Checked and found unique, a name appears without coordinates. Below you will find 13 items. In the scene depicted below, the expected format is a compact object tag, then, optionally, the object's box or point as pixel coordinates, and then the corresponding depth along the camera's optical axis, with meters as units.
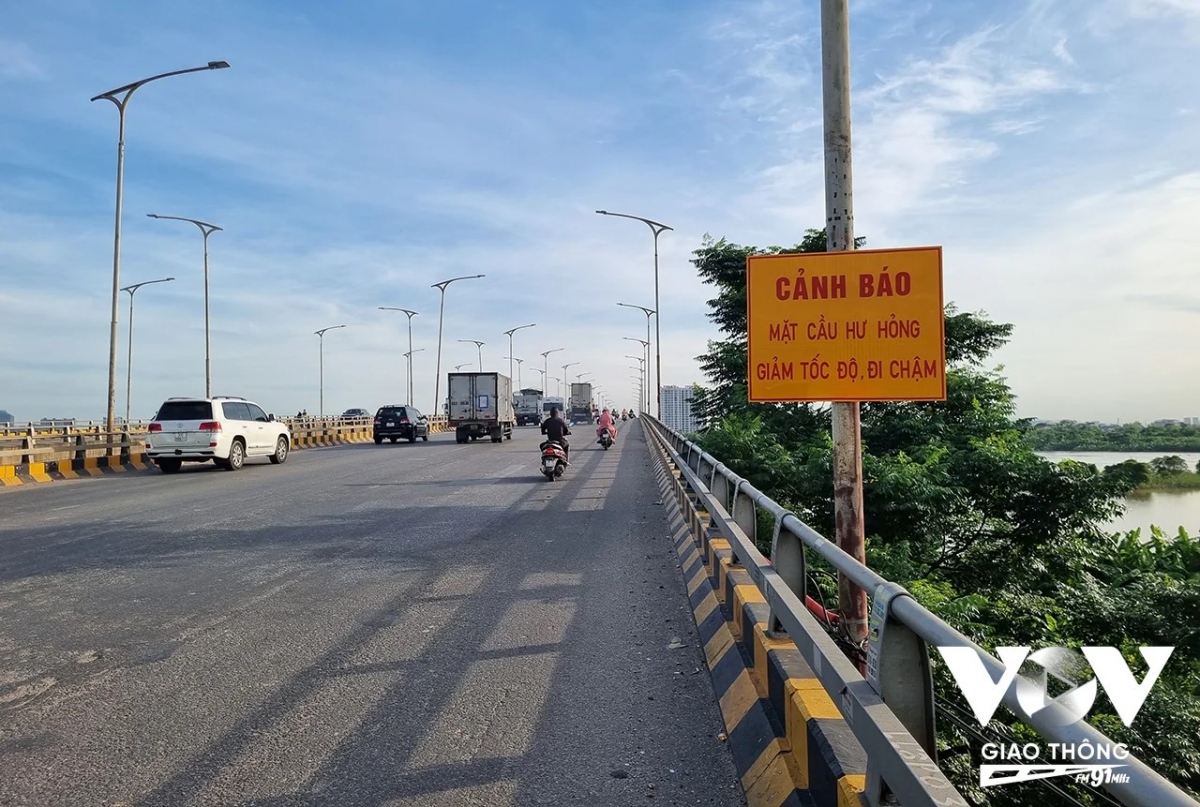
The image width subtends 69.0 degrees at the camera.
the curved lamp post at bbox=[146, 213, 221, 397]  40.22
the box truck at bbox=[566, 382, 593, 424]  87.00
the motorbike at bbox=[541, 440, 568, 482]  18.78
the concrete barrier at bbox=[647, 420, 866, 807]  3.21
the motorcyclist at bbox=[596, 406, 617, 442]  32.47
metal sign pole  6.09
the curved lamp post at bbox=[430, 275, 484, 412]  64.32
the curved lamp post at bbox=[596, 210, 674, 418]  37.56
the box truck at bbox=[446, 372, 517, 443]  38.06
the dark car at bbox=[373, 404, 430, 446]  39.59
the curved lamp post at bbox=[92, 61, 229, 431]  22.94
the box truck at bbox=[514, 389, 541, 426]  74.06
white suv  21.78
